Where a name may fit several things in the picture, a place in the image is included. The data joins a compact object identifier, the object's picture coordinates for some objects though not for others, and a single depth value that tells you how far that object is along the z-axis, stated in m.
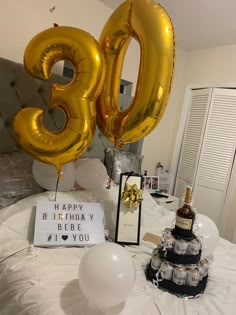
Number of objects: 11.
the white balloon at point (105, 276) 0.83
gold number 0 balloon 1.17
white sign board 1.23
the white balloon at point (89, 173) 1.58
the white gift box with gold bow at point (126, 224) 1.39
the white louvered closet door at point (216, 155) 2.86
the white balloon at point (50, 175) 1.43
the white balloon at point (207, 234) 1.24
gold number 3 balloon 1.20
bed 0.90
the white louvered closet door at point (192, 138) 3.05
